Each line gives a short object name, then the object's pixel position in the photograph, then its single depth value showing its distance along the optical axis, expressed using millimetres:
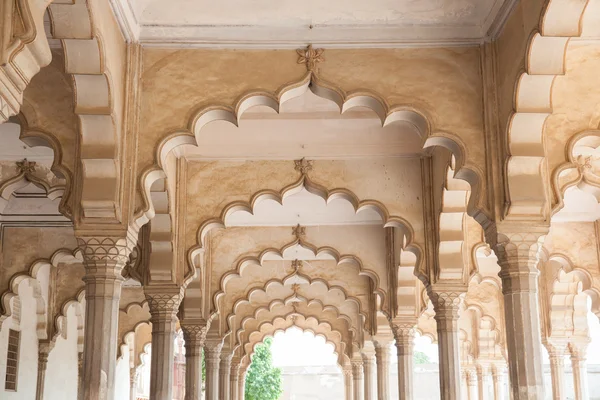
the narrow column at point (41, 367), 15477
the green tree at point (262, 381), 37188
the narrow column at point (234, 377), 23609
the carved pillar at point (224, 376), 21078
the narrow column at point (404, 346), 15070
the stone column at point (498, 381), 22734
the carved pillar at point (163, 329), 11648
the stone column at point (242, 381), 25114
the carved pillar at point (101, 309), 8031
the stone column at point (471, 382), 24125
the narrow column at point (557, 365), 17469
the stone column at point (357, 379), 24016
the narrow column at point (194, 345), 14859
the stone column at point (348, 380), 26422
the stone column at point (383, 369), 17739
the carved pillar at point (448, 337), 11336
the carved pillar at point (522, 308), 8062
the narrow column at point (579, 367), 17916
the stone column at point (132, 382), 23812
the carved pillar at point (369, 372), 21266
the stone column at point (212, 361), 17641
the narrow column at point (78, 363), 18703
